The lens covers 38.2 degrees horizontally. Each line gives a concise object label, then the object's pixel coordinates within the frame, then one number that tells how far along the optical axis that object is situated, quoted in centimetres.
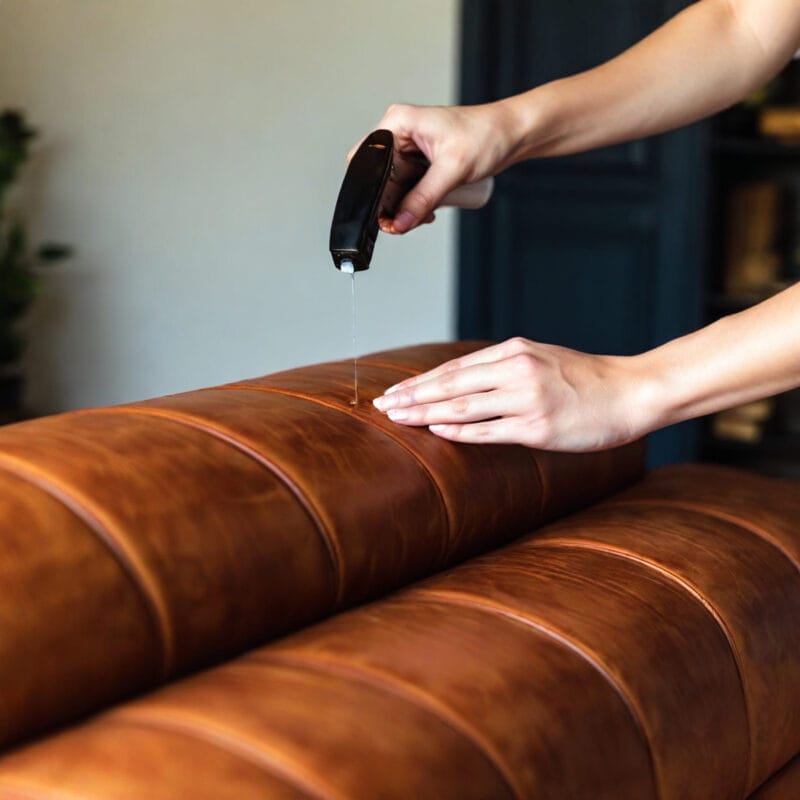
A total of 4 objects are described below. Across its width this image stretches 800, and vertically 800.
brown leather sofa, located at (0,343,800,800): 64
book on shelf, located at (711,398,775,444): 394
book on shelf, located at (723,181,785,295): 389
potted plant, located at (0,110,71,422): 339
